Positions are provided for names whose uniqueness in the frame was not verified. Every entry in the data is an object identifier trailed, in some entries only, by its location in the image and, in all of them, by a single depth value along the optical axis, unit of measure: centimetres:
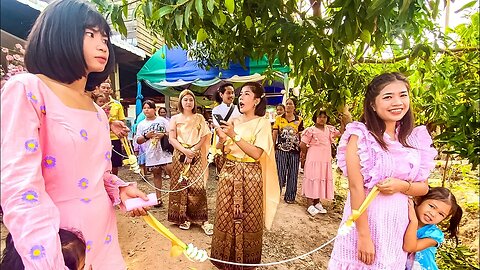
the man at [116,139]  346
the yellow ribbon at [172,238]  111
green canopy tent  505
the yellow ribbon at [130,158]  150
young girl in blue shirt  151
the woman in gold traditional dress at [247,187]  230
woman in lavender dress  141
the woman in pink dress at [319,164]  435
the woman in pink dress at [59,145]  69
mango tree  132
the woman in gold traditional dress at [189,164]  331
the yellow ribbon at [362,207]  135
